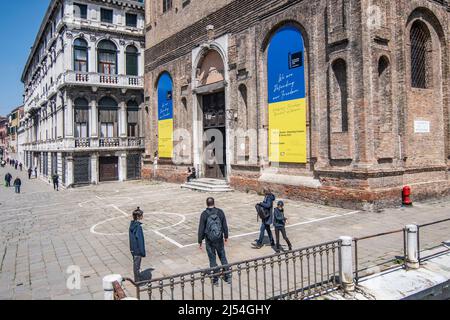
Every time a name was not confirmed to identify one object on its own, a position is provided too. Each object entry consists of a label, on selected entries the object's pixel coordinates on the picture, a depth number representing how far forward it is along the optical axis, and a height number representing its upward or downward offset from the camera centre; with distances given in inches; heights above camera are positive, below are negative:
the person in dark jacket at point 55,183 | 1058.7 -66.5
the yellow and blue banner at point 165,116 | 1040.8 +136.4
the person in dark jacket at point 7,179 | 1210.7 -59.9
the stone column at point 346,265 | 247.3 -79.5
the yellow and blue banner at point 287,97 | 632.4 +117.3
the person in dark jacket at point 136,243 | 268.5 -65.1
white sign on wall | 588.4 +49.9
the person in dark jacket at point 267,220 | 348.5 -64.0
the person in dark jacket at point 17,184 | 1007.3 -63.7
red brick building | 529.0 +111.1
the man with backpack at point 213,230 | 266.2 -56.3
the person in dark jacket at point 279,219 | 331.2 -59.8
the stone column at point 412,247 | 288.5 -78.6
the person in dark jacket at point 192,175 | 918.5 -42.8
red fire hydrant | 537.0 -64.3
